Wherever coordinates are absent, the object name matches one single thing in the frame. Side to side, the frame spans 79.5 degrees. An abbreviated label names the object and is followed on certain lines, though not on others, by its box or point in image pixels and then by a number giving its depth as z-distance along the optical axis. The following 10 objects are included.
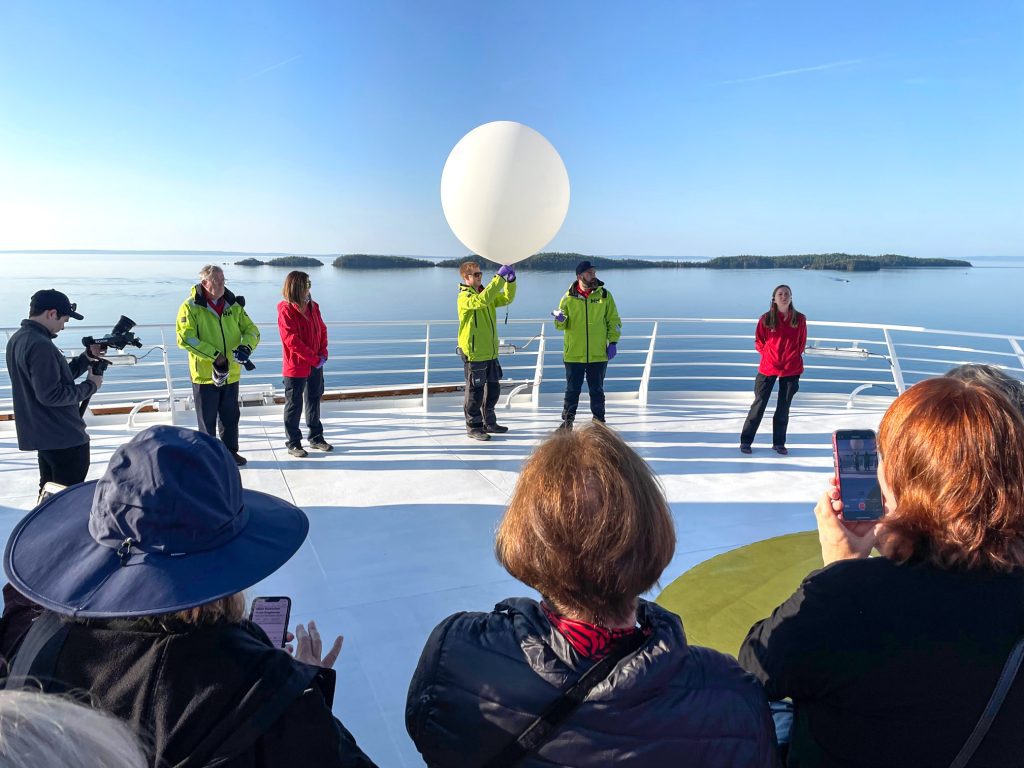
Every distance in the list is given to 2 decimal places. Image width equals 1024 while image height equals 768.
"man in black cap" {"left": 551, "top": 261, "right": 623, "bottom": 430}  4.23
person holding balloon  4.16
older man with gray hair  3.38
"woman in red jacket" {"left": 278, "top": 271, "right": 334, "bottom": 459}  3.72
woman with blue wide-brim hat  0.70
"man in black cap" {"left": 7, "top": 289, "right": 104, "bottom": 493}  2.38
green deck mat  1.47
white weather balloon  4.20
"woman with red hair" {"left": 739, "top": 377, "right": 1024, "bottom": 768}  0.78
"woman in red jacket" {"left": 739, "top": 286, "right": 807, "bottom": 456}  3.79
